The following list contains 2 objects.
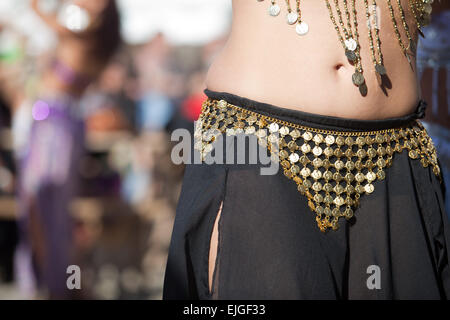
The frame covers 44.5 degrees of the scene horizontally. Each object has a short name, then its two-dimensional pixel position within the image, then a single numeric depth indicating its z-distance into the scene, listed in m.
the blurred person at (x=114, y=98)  4.52
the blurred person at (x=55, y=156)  3.80
